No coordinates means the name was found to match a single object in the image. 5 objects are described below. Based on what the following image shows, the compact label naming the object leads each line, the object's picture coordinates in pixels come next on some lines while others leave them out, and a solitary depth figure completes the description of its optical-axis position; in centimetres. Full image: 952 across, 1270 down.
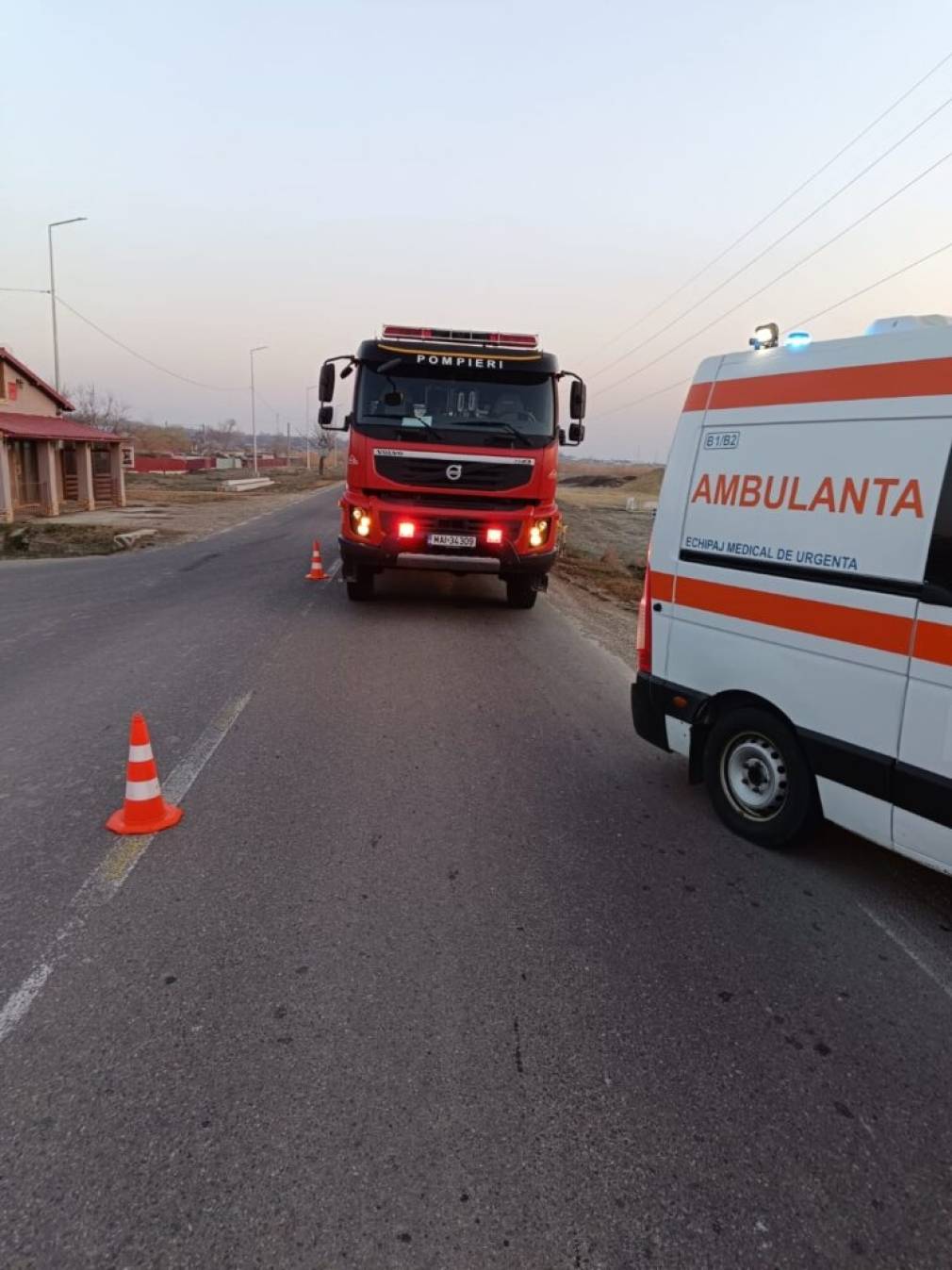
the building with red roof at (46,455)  2375
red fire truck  888
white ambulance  314
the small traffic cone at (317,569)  1292
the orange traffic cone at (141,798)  396
